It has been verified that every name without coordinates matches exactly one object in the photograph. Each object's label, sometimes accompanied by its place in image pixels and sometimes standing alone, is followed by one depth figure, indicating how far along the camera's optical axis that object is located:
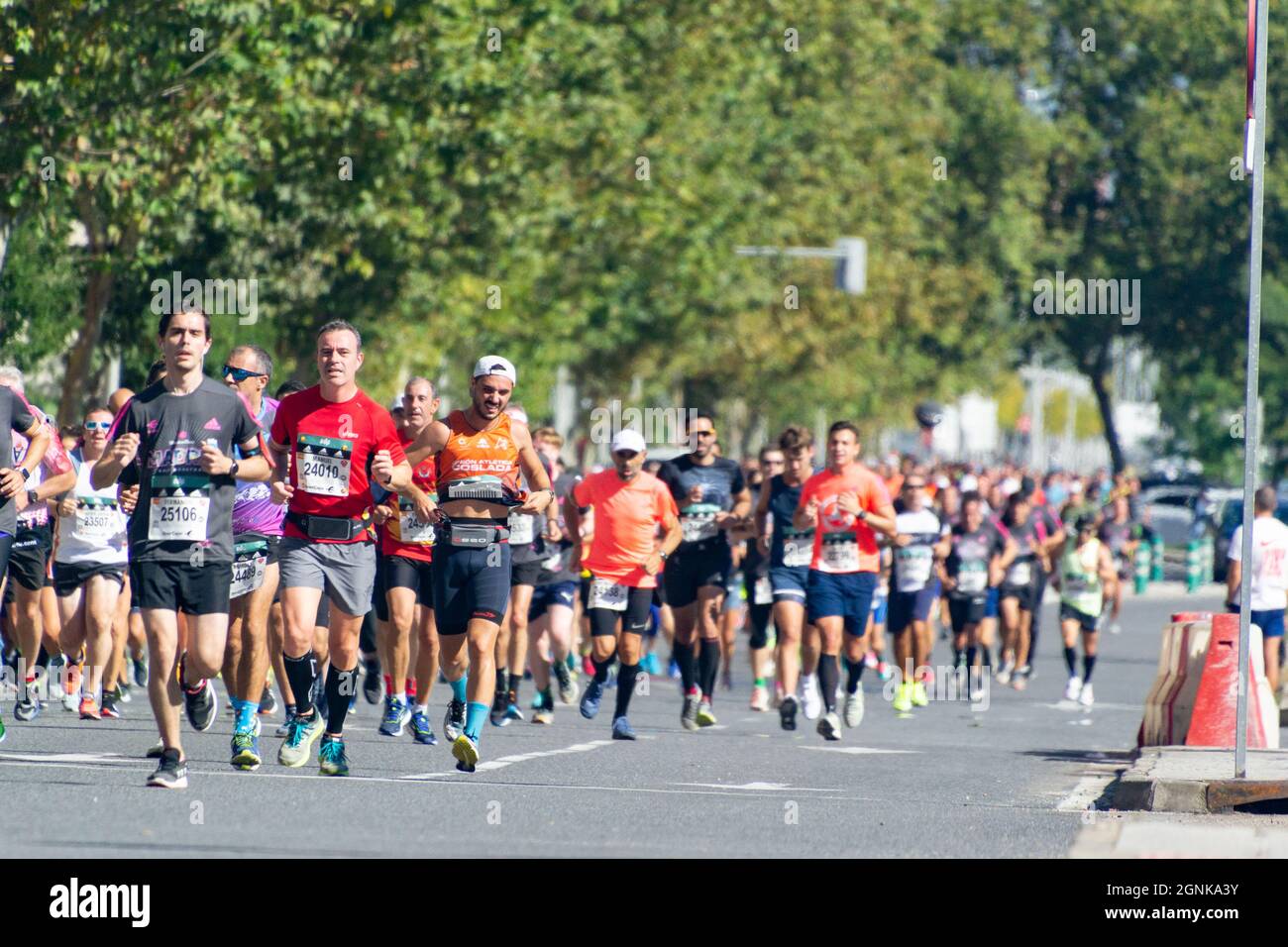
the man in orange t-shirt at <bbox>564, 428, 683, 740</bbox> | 15.06
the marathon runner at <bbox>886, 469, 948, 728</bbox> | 18.91
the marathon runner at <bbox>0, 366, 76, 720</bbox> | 14.35
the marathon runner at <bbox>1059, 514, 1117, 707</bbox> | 20.62
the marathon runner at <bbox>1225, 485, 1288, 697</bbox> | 17.62
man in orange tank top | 11.74
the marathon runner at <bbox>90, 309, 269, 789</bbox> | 10.46
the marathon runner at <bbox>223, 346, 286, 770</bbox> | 11.40
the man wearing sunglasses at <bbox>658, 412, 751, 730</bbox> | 15.98
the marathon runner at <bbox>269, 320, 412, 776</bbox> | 11.29
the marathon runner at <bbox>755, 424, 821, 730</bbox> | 16.34
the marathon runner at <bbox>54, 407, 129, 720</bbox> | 14.64
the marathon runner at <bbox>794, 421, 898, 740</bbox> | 15.39
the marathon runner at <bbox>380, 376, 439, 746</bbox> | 12.62
